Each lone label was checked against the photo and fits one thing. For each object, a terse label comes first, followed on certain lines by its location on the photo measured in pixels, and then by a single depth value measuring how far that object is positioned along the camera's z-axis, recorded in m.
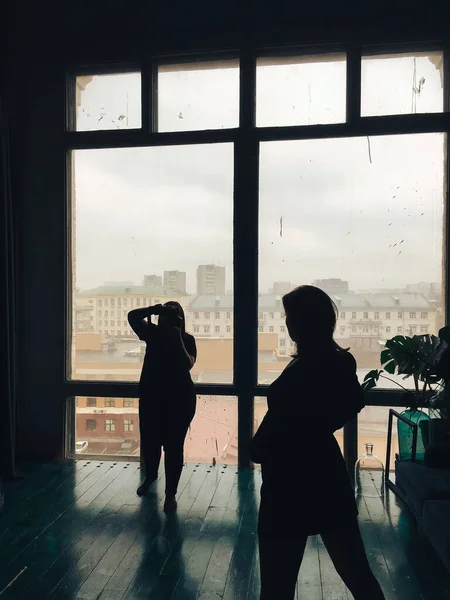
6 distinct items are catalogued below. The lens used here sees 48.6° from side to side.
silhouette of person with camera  3.32
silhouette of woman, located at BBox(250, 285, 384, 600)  1.45
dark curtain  3.99
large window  4.18
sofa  2.42
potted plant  3.49
